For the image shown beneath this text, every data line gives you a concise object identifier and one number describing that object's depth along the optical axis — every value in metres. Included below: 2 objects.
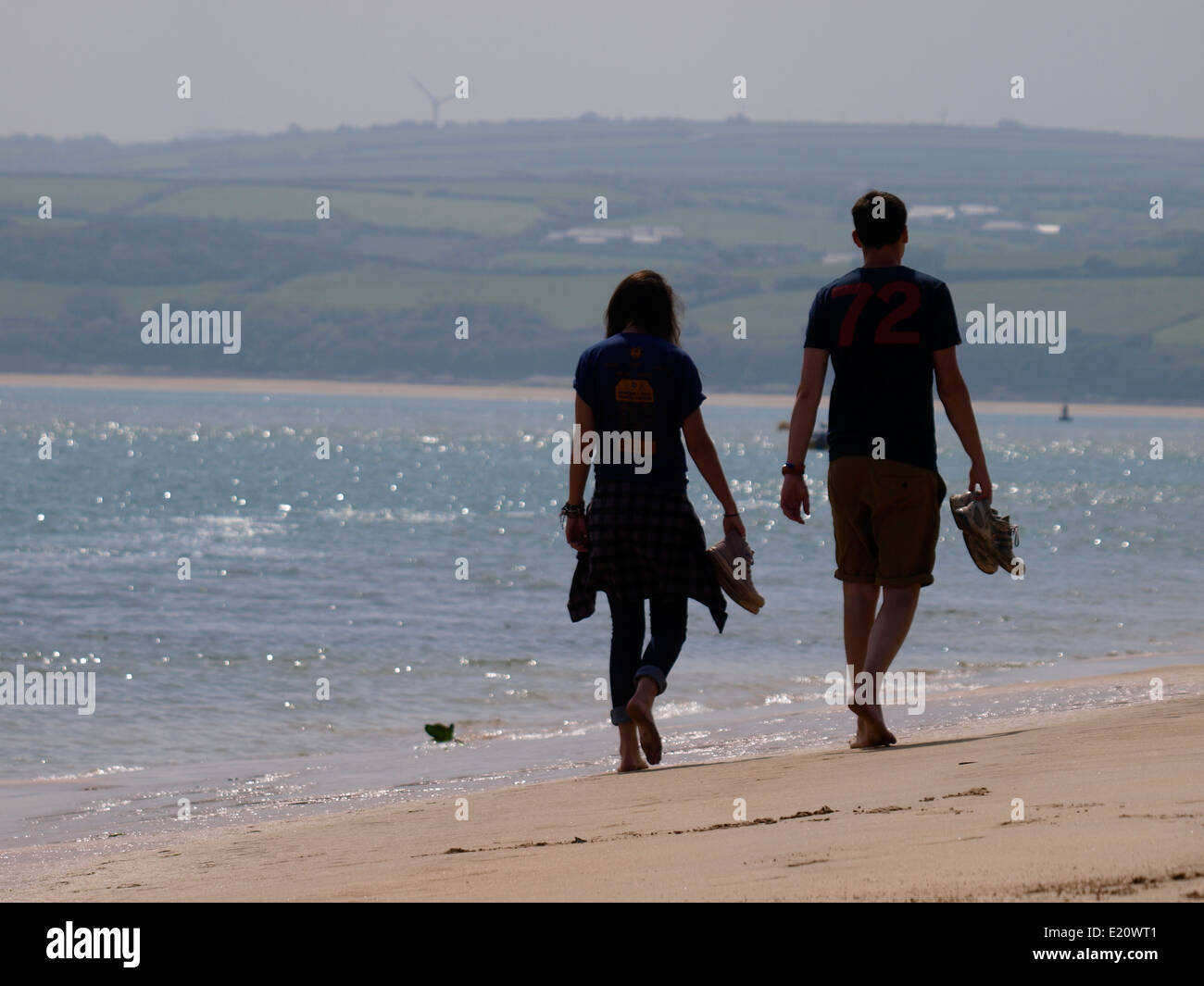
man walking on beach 10.97
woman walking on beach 11.19
